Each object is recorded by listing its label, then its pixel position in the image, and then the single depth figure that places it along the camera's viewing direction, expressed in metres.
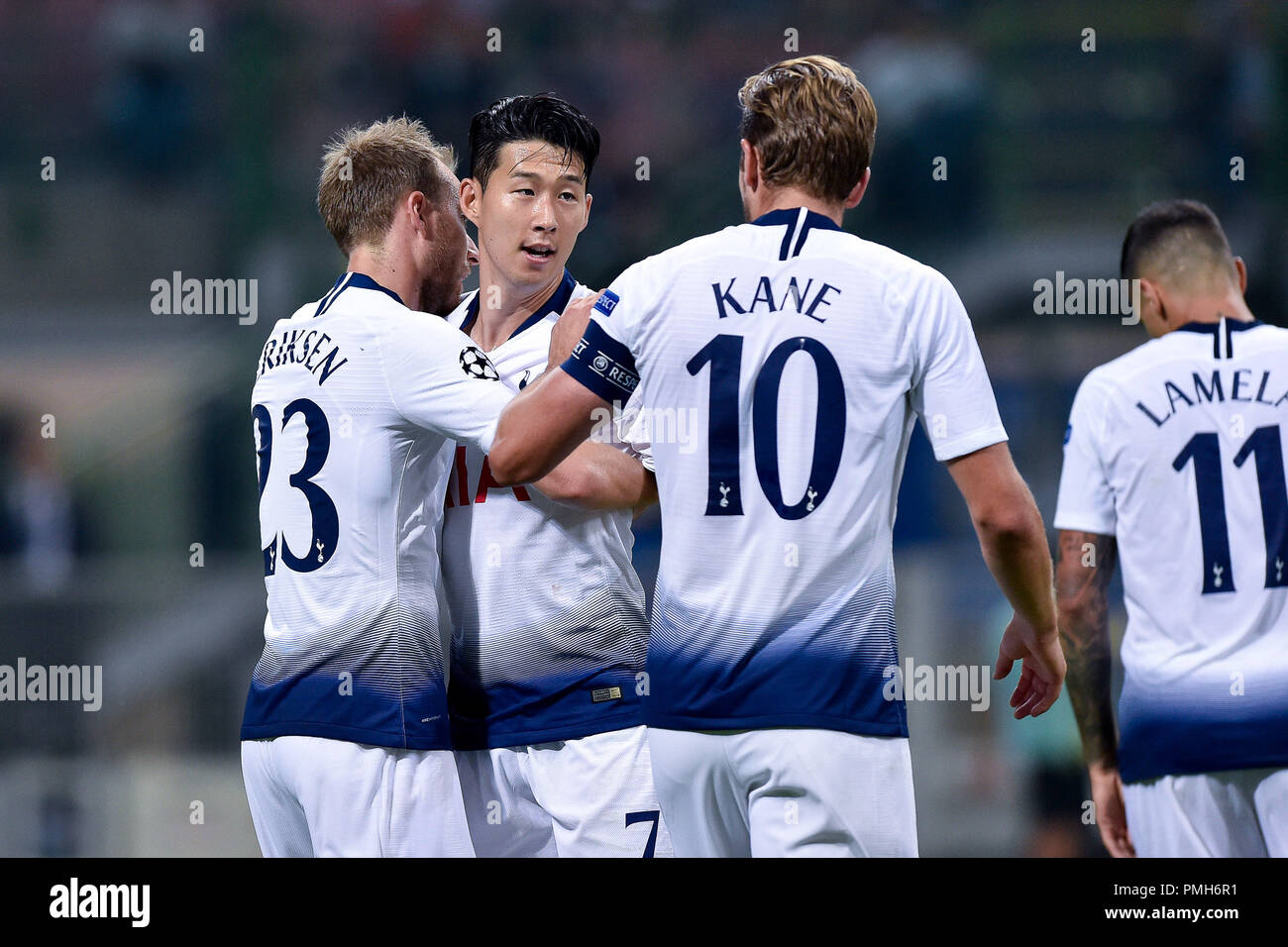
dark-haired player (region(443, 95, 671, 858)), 7.21
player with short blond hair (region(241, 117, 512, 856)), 6.82
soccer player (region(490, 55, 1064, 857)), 5.90
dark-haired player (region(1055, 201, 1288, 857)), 7.64
